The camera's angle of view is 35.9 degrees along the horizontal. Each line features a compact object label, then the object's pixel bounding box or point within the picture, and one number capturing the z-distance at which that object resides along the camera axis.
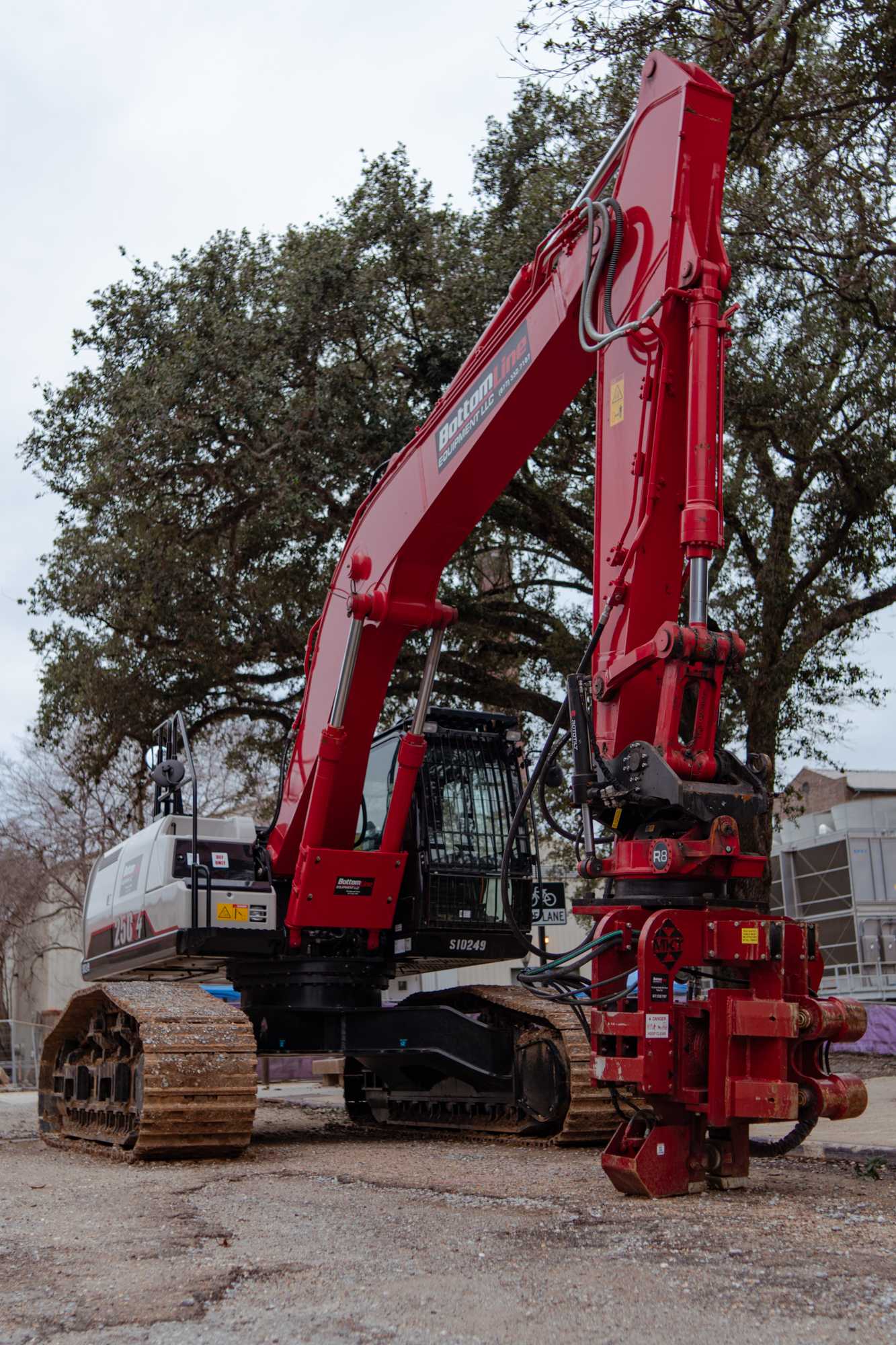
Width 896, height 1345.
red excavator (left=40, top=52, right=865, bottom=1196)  5.80
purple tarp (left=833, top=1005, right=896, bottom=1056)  18.28
